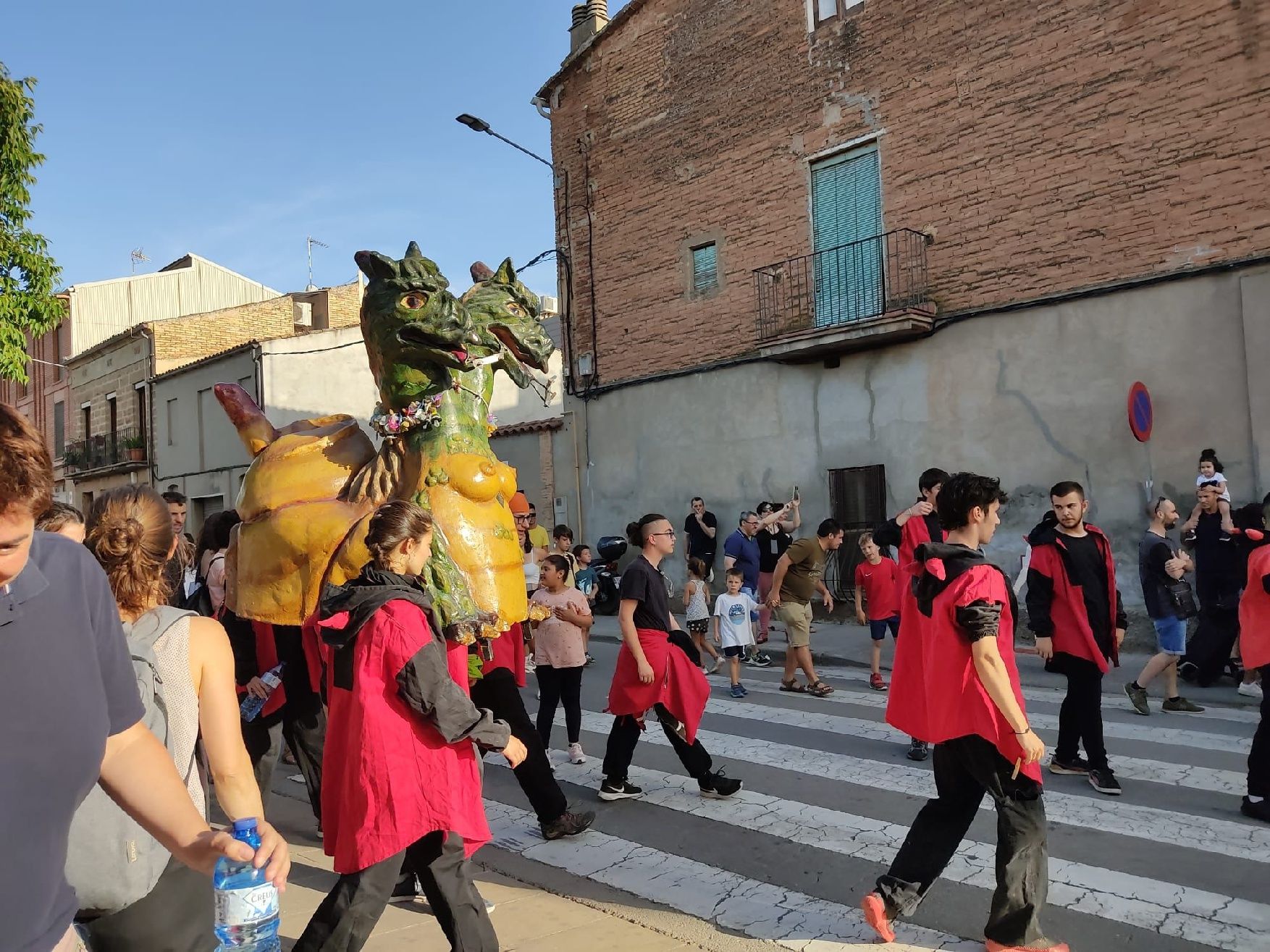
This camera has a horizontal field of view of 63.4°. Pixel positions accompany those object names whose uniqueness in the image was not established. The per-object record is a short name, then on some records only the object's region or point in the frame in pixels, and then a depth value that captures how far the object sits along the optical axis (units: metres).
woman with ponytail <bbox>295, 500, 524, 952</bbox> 3.26
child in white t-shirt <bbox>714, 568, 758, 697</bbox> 9.17
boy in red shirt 9.14
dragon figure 4.55
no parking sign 10.51
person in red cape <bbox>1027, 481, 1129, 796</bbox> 5.68
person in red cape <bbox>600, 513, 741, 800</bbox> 5.68
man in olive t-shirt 9.06
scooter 14.21
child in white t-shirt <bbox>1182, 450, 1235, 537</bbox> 8.70
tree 11.41
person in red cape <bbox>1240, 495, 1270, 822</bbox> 5.09
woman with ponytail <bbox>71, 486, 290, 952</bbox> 2.29
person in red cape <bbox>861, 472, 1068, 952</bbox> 3.53
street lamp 15.91
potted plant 29.98
